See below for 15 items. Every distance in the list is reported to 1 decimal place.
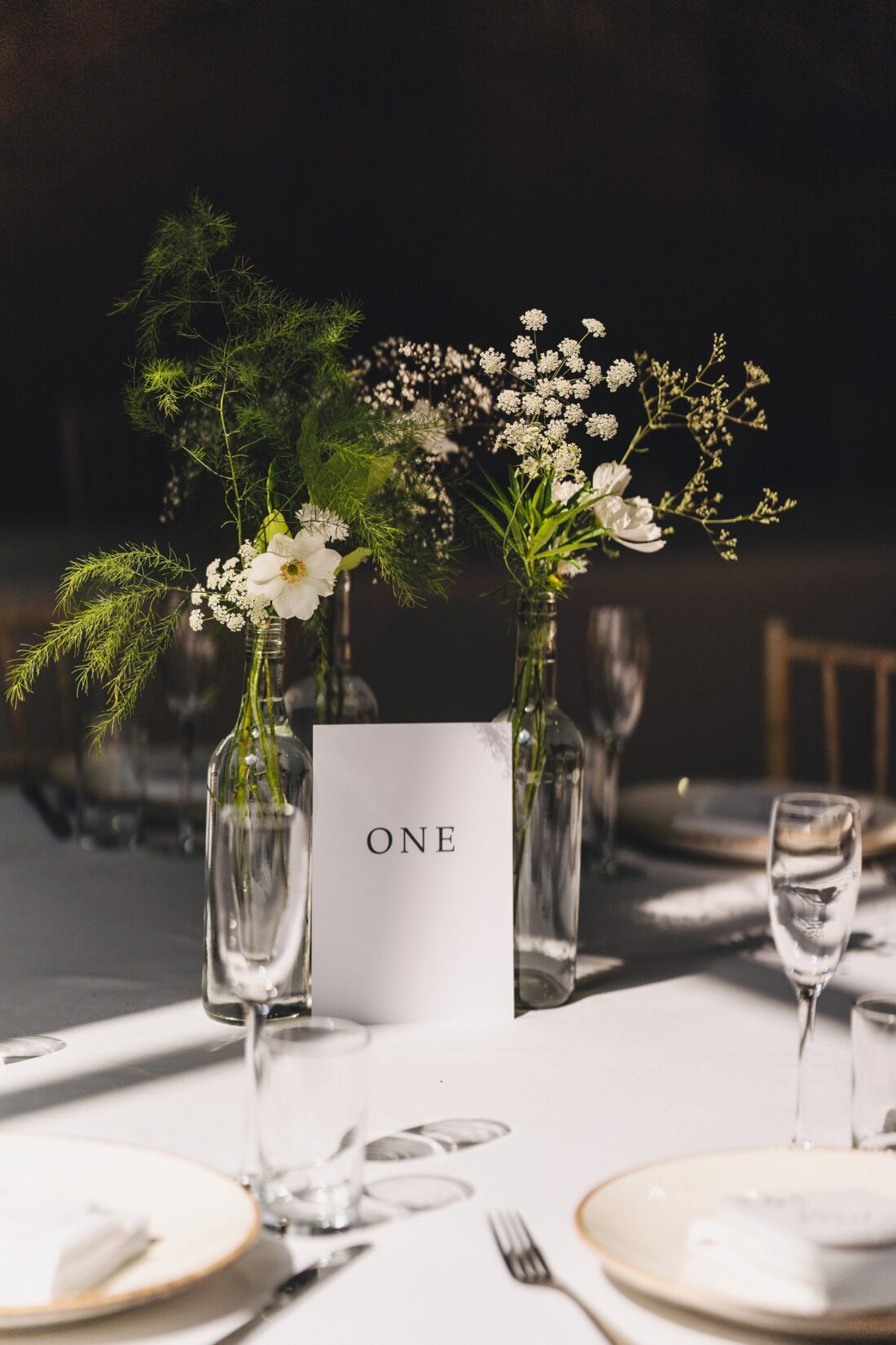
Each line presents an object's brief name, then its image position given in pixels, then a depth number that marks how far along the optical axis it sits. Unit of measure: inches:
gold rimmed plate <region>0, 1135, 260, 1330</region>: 56.6
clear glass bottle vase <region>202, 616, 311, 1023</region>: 72.8
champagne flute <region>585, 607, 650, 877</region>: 93.3
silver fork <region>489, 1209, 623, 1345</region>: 59.3
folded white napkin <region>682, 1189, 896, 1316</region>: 57.4
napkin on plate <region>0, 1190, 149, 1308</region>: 56.5
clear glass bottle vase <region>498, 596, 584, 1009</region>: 75.6
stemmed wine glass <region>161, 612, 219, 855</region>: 92.5
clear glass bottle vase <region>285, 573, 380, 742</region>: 80.8
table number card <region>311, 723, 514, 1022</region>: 74.2
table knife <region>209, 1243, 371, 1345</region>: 57.9
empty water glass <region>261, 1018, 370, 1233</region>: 60.0
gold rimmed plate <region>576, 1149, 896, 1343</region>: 57.1
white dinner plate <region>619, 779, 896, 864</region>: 93.1
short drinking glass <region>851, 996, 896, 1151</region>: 63.4
